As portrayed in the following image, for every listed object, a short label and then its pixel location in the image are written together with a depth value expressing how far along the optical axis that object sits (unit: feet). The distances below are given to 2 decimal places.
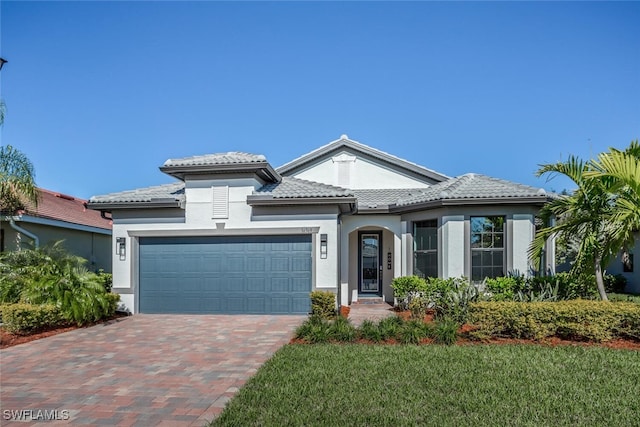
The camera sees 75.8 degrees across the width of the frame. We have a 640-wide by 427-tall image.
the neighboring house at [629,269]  63.05
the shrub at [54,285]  32.78
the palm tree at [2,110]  32.01
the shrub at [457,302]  29.71
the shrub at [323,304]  36.27
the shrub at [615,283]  62.28
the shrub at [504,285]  35.73
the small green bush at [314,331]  26.40
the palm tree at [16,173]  34.71
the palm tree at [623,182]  25.43
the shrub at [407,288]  37.99
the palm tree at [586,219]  27.94
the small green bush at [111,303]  36.19
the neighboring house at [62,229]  43.82
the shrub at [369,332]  26.48
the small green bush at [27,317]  29.96
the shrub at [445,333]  25.89
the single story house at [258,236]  38.09
